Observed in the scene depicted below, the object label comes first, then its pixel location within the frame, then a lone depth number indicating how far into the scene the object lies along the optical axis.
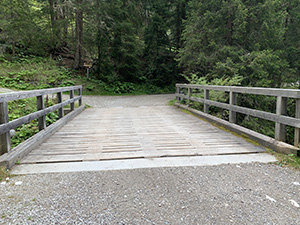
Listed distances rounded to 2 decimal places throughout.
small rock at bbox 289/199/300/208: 2.16
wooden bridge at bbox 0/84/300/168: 3.41
